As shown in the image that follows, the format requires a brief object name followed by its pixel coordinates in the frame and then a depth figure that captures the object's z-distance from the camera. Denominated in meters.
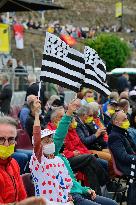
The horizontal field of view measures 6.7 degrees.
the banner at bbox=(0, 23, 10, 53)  36.32
